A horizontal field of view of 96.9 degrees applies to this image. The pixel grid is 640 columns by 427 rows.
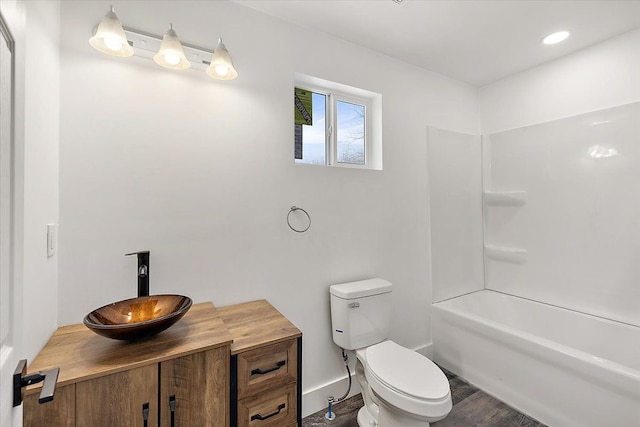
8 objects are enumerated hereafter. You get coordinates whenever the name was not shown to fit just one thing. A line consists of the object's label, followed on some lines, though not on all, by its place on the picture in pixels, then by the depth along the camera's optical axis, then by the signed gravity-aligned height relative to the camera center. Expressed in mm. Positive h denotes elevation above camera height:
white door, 553 -44
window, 2079 +728
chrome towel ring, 1853 -3
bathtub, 1579 -971
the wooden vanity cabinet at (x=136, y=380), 900 -560
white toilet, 1388 -849
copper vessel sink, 1012 -396
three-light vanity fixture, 1214 +811
